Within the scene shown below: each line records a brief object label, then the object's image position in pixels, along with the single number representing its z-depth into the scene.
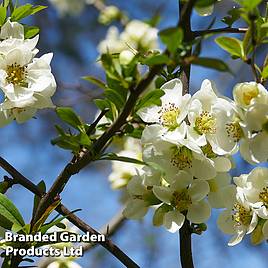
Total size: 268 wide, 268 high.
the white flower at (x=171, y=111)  0.75
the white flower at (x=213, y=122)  0.74
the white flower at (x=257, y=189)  0.77
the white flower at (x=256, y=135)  0.72
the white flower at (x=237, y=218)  0.78
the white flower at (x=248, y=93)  0.73
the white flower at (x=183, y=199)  0.75
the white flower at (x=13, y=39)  0.77
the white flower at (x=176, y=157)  0.74
